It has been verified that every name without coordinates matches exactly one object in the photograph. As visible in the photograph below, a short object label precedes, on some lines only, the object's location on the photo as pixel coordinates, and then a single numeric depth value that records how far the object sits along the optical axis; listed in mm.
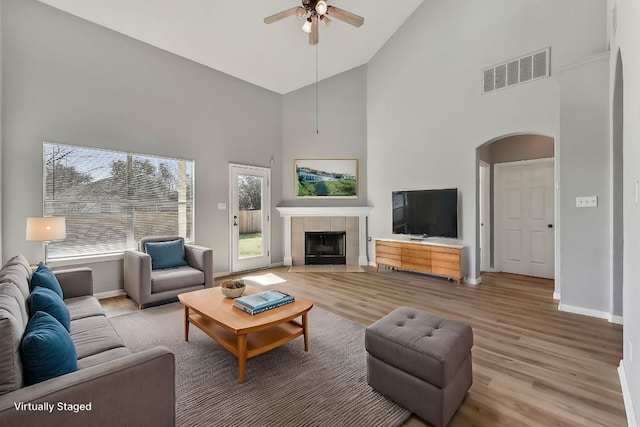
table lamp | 2963
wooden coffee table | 2056
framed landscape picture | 6004
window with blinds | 3600
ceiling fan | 3297
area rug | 1711
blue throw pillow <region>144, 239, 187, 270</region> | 3848
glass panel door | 5414
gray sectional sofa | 1025
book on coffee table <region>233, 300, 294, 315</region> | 2270
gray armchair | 3422
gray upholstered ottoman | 1600
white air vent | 3854
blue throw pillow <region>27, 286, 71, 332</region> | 1687
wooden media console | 4445
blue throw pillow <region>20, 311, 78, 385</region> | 1150
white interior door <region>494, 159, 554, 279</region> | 4824
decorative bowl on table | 2639
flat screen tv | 4598
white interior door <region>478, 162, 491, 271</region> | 5445
